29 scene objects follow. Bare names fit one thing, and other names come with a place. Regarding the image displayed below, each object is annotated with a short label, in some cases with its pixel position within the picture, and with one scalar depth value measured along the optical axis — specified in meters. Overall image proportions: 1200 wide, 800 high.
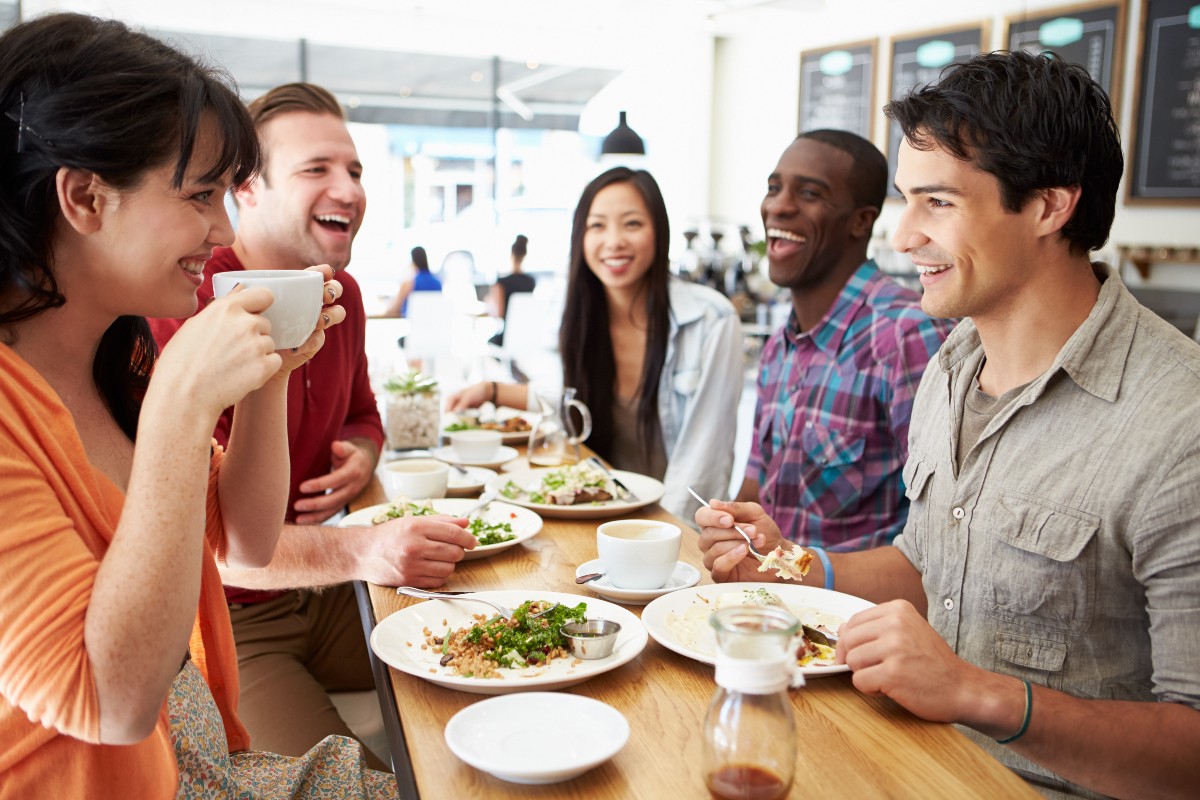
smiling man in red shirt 1.62
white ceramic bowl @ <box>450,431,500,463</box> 2.52
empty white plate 0.96
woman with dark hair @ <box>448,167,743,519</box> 3.02
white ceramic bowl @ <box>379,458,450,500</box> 2.08
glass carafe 2.45
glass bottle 0.86
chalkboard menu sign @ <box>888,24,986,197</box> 6.36
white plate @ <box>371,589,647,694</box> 1.17
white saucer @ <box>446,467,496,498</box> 2.24
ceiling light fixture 4.12
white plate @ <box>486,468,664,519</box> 2.02
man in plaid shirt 2.40
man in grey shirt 1.19
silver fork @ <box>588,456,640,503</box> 2.09
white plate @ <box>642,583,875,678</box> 1.30
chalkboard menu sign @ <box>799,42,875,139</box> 7.19
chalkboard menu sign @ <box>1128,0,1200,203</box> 5.09
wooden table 0.98
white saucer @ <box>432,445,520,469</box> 2.52
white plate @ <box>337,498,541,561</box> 1.83
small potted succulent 2.69
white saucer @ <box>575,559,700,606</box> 1.49
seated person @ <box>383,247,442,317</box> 7.03
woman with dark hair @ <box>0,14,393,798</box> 0.96
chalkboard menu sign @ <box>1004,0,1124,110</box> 5.38
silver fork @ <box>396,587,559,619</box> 1.37
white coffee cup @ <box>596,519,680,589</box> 1.47
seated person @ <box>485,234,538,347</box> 6.72
